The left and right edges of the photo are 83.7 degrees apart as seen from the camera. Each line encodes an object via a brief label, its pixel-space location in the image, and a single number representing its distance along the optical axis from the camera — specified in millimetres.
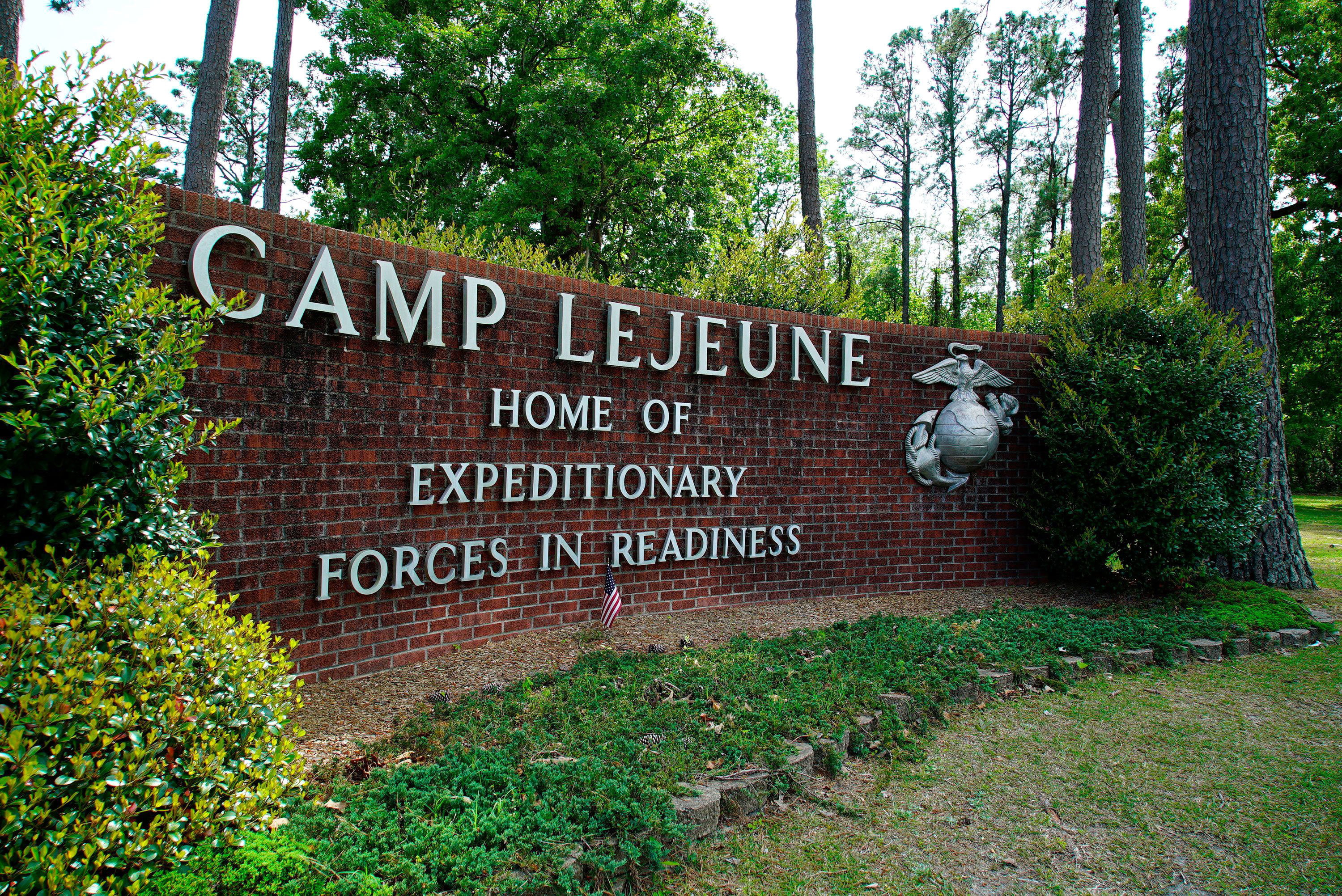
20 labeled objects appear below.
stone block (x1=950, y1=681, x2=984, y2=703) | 4660
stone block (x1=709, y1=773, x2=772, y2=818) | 3219
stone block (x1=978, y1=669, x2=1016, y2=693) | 4840
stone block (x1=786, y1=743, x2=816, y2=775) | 3523
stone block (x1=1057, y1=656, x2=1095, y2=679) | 5188
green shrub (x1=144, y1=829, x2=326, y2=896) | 1945
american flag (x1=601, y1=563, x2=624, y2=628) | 5480
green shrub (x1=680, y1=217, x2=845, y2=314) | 7848
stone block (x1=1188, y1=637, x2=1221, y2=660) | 5730
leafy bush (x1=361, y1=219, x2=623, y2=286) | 6090
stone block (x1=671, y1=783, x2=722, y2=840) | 3006
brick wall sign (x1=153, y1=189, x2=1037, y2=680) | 4148
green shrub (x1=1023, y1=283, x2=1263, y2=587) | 6730
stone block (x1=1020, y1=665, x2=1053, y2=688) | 5043
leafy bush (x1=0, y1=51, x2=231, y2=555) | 2312
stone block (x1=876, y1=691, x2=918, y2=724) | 4270
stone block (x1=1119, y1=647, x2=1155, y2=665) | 5469
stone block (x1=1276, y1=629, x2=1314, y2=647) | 6121
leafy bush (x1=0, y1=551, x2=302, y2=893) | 1753
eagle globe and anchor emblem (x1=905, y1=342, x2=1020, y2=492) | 7324
